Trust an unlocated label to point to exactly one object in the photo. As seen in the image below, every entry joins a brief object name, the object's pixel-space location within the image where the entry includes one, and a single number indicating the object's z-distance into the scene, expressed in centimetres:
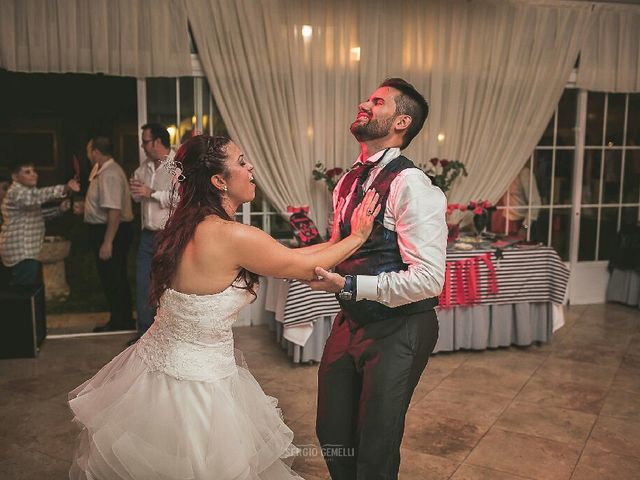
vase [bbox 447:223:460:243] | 467
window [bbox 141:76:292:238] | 503
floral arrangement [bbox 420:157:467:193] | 519
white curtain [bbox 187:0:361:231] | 491
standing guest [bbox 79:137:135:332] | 481
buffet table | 450
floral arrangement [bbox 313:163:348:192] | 505
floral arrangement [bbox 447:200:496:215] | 486
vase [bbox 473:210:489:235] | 484
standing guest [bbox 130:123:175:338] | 443
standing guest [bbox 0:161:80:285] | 451
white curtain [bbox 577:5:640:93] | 573
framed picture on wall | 955
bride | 187
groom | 198
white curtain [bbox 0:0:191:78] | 450
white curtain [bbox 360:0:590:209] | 532
